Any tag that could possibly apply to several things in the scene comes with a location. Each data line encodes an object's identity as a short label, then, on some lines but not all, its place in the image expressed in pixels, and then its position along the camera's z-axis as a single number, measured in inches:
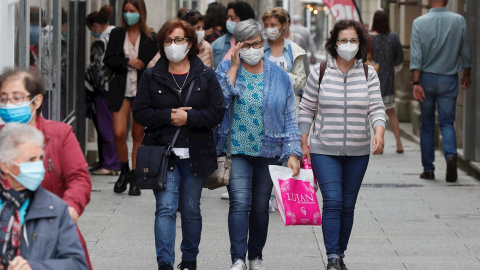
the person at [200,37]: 757.3
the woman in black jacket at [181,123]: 537.3
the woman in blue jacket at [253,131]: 564.7
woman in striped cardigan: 571.5
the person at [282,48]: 714.2
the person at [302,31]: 1886.1
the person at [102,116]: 964.6
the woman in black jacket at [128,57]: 821.2
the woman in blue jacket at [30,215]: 329.7
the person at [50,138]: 378.9
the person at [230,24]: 805.2
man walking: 920.9
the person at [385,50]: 1163.9
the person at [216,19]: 968.9
